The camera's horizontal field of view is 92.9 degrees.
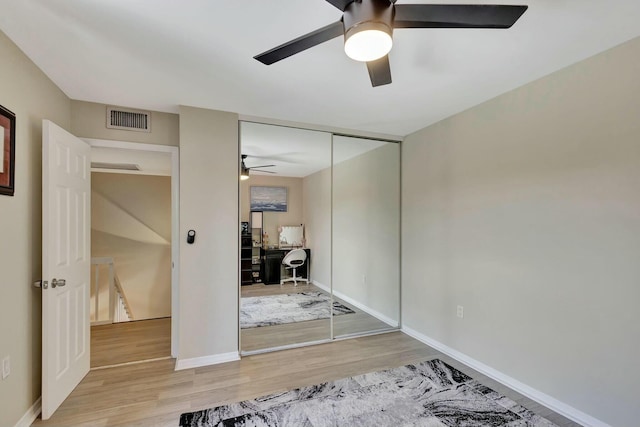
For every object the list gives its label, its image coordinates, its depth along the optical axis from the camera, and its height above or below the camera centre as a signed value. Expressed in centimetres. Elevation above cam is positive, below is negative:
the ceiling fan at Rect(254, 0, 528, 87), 125 +83
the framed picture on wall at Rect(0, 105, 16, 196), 180 +36
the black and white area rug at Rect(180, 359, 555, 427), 211 -145
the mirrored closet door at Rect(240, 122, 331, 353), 344 -36
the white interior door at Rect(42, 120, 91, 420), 212 -40
